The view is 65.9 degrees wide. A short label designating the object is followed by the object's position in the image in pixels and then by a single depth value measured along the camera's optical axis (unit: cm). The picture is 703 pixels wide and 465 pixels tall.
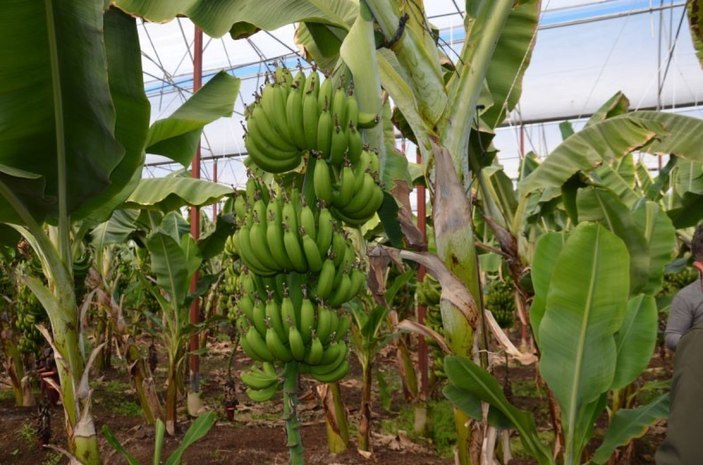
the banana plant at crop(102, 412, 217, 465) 247
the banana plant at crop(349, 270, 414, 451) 380
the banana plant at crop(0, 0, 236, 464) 216
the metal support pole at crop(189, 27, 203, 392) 490
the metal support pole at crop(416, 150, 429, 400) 488
